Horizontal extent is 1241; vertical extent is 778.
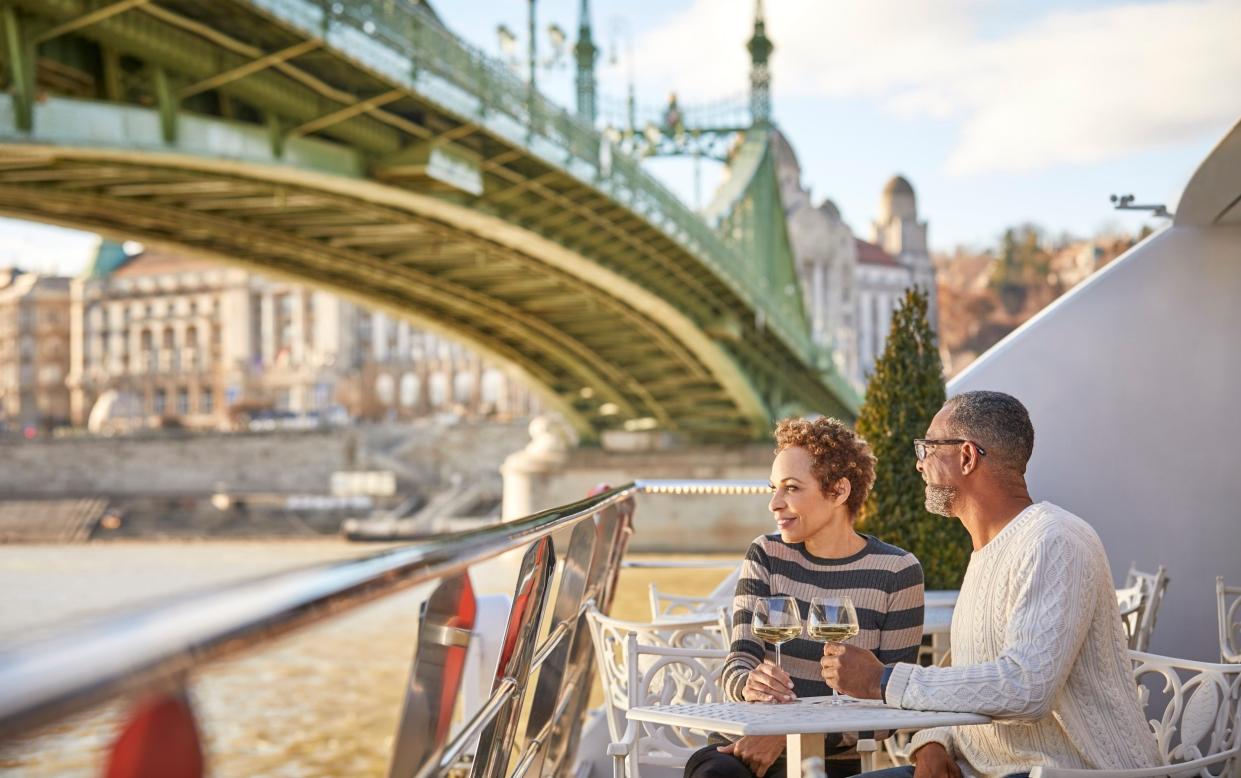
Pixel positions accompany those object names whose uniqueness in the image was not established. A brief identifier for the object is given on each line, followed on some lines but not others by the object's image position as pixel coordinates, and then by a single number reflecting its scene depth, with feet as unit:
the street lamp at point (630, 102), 91.61
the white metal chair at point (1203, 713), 7.26
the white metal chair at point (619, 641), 9.13
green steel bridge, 36.86
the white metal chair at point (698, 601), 13.20
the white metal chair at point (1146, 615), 11.65
